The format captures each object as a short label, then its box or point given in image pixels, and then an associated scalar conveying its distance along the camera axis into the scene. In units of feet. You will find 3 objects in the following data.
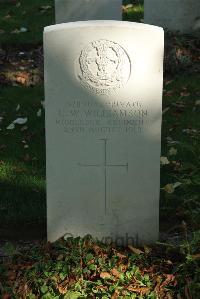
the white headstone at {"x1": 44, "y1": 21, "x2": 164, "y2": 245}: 12.53
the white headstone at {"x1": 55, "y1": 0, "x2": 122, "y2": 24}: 27.22
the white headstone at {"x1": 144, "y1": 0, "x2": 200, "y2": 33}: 29.48
